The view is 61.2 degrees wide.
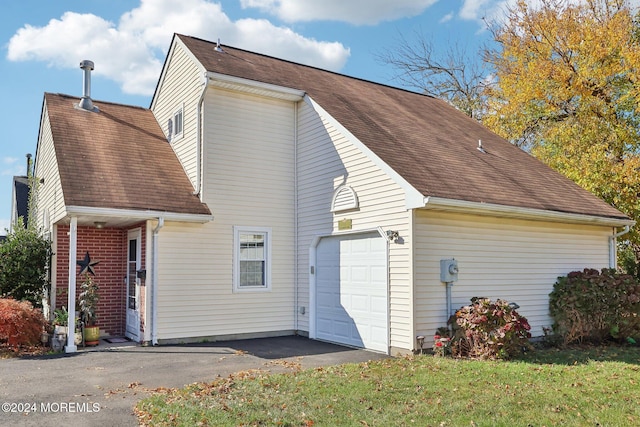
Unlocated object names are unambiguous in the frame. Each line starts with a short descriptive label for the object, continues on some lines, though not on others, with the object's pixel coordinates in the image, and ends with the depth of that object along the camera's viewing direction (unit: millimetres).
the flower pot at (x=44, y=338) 10442
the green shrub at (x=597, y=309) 11281
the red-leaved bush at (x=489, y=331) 9062
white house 10008
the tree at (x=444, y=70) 26078
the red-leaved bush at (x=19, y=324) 9859
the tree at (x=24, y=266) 11742
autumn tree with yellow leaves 17266
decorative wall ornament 11664
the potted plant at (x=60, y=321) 10251
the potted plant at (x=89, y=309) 10713
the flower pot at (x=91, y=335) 10672
